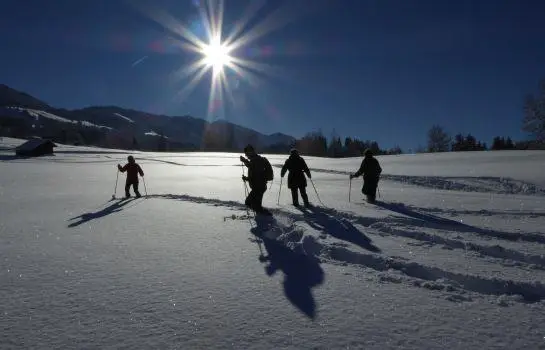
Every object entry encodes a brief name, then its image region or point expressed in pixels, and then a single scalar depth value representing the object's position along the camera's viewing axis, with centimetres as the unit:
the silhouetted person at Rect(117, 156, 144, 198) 1466
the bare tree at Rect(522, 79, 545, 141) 5416
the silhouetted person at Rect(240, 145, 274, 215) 1052
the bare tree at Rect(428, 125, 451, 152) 9394
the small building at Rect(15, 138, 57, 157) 5597
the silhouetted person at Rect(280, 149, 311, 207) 1194
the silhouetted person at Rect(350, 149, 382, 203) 1314
